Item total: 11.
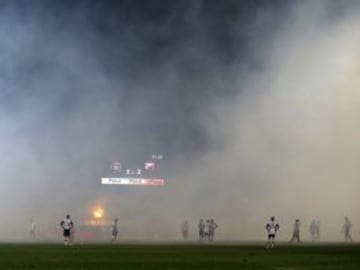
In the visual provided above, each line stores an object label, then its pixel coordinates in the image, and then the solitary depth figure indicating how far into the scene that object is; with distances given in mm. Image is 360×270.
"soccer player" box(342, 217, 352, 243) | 64425
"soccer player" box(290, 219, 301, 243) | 60419
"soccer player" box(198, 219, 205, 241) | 65312
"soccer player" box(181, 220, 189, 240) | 72312
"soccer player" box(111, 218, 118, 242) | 63703
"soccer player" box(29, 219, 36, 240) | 71675
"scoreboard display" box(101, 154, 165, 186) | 111938
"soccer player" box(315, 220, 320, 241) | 71512
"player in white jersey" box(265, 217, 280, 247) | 49188
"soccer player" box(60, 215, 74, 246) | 48906
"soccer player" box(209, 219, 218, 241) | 63188
